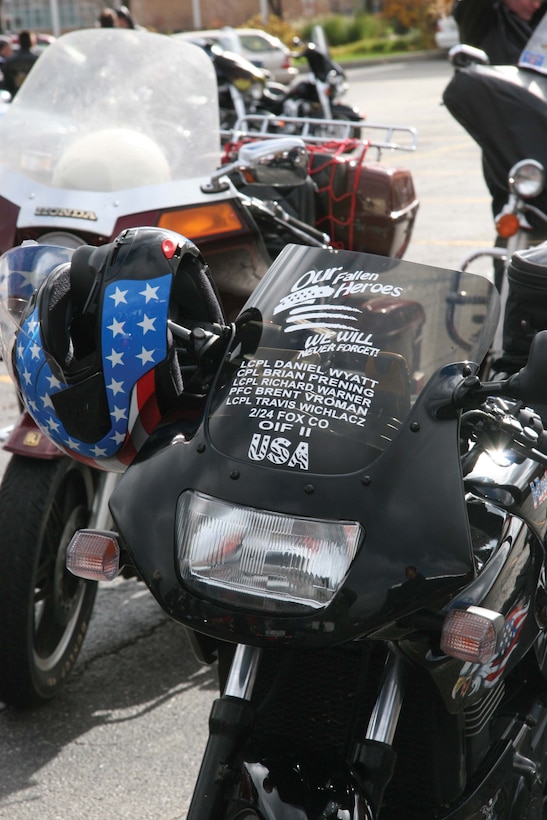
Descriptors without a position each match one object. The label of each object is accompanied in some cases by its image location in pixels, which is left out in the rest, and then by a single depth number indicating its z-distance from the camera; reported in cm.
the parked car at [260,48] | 4137
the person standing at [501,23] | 898
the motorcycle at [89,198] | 505
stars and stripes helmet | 302
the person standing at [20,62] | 2414
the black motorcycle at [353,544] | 267
